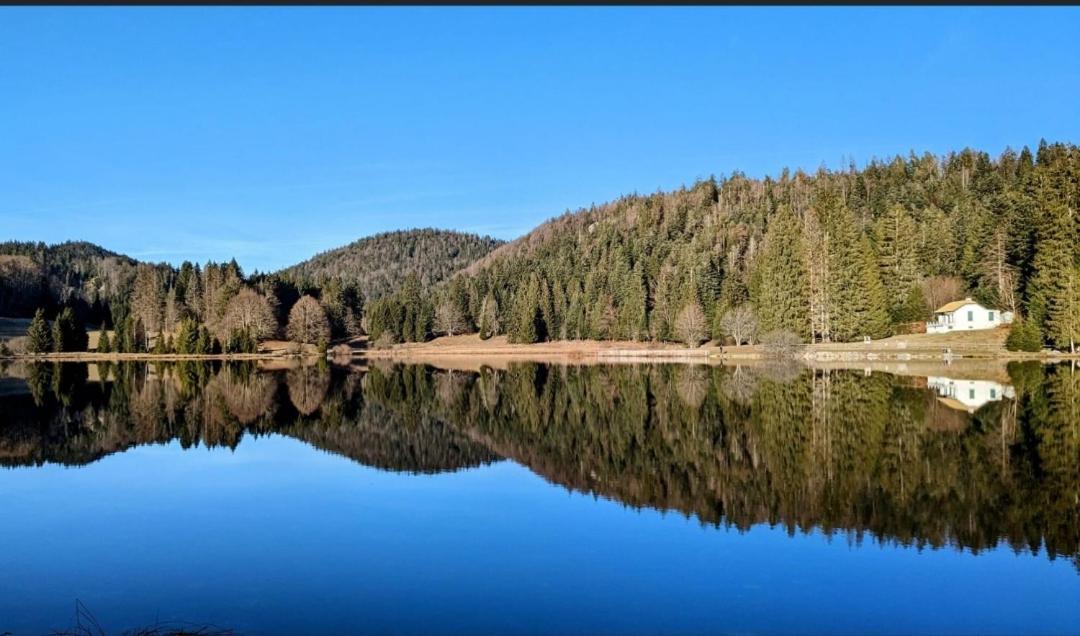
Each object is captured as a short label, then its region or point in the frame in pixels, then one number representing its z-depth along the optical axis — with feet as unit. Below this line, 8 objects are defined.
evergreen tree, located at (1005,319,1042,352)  213.87
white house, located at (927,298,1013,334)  257.55
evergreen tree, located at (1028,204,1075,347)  212.43
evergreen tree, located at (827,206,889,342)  268.21
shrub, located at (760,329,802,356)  263.90
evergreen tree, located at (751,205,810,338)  276.82
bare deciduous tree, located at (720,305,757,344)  301.43
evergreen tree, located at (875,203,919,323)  292.81
